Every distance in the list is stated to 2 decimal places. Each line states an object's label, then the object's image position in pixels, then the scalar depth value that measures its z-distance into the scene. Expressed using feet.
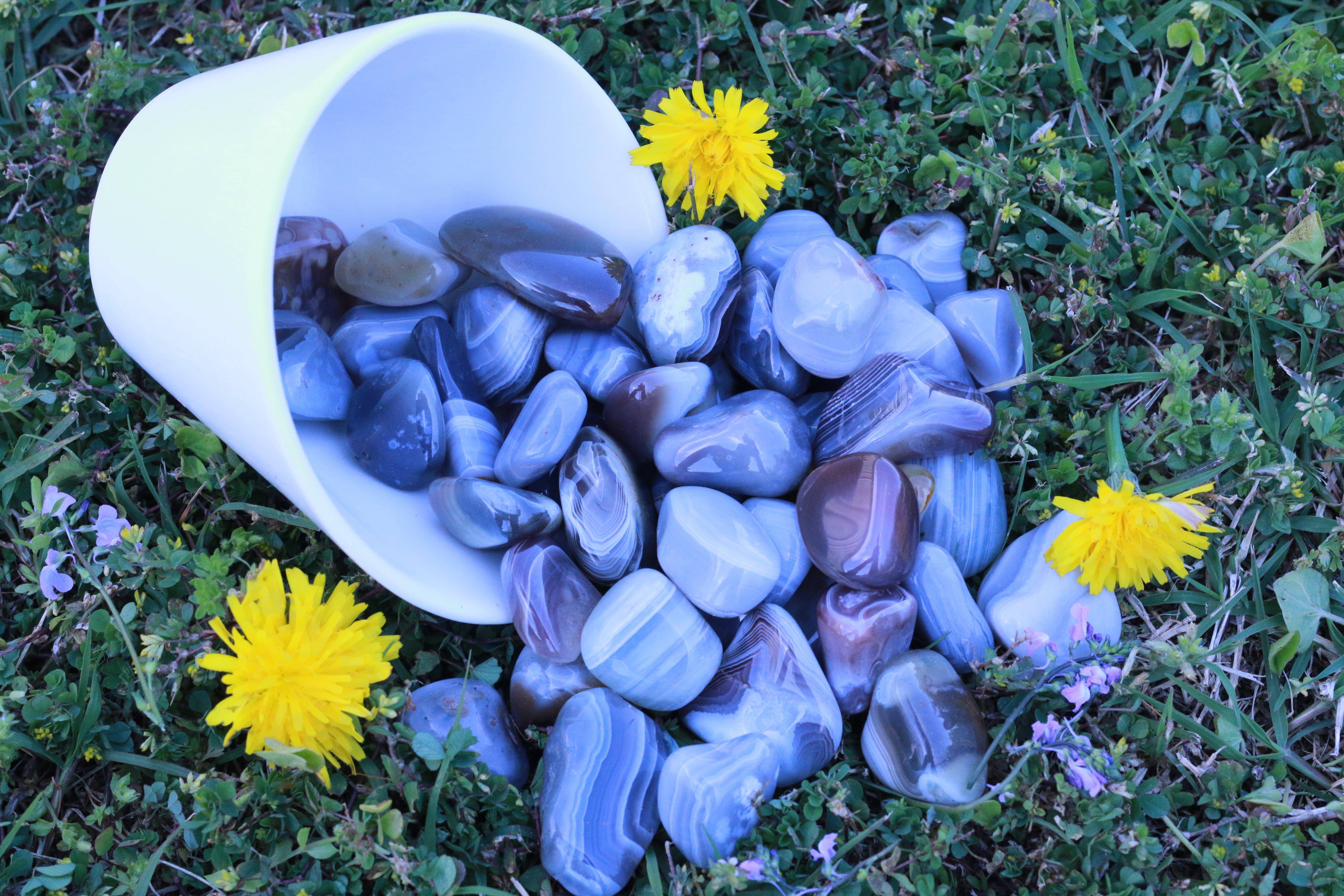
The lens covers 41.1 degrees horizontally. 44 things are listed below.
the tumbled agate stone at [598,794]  1.01
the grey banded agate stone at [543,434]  1.07
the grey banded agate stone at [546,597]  1.04
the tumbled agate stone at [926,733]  1.02
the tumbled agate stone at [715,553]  1.04
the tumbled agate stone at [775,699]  1.03
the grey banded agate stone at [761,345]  1.13
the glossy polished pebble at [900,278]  1.16
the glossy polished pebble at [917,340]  1.12
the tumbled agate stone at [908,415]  1.08
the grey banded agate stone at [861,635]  1.05
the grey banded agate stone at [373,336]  1.12
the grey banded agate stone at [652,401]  1.09
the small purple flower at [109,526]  1.07
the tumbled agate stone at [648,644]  1.03
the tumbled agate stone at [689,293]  1.10
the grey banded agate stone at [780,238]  1.17
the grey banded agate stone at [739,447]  1.08
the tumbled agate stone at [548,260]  1.10
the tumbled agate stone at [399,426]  1.06
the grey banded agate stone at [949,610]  1.07
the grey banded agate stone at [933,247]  1.18
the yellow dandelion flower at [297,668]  0.96
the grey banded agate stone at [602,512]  1.06
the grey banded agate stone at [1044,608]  1.05
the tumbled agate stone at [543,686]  1.06
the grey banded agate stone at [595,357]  1.12
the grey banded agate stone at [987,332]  1.14
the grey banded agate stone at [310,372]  1.05
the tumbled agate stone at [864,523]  1.04
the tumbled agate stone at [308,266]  1.10
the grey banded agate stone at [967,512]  1.10
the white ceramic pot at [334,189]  0.94
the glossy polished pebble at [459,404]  1.08
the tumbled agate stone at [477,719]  1.04
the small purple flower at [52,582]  1.07
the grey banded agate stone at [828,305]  1.08
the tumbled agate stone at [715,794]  0.99
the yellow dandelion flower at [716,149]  1.08
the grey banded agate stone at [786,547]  1.09
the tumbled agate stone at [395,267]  1.11
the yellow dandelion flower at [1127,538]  1.01
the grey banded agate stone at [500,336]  1.12
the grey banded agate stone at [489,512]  1.04
